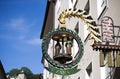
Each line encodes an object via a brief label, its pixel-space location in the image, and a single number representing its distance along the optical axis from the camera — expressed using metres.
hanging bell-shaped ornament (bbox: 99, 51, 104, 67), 7.86
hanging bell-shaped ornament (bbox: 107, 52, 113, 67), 7.89
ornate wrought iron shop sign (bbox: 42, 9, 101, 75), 7.51
